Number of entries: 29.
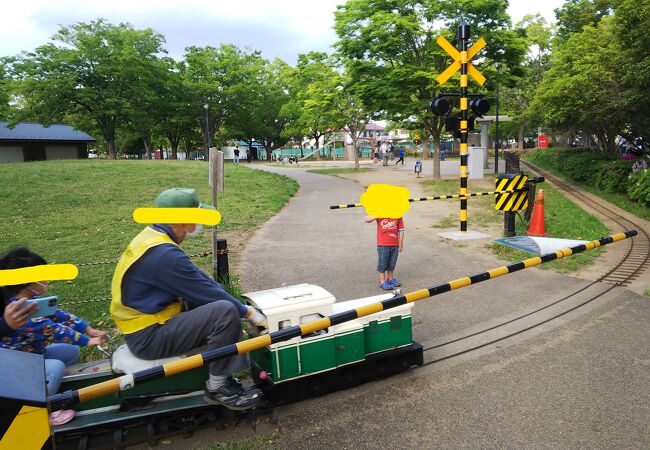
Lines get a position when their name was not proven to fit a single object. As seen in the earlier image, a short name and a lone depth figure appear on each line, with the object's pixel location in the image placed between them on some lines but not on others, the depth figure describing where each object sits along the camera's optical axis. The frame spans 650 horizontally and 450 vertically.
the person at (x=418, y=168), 24.31
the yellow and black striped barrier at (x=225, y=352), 2.34
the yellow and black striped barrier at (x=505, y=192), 9.31
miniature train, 3.05
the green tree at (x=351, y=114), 27.71
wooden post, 5.73
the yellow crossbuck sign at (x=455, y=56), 9.37
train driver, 2.93
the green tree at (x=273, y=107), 51.03
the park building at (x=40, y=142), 41.59
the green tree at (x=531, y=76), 37.44
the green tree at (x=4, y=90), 33.26
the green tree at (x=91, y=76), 33.47
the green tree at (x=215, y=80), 41.19
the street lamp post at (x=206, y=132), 41.01
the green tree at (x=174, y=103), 39.94
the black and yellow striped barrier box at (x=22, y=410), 1.88
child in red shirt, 6.14
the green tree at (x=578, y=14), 28.32
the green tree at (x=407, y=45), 17.45
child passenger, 2.88
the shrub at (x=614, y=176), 16.09
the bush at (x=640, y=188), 12.78
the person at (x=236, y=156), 42.06
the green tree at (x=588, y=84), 13.86
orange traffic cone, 9.46
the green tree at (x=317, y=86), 26.53
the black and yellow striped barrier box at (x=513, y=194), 9.47
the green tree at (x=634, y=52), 11.30
